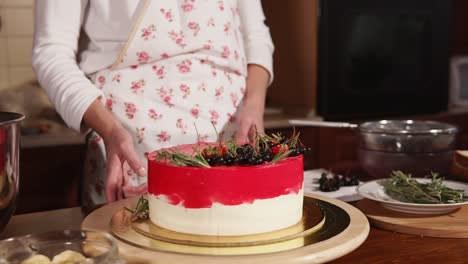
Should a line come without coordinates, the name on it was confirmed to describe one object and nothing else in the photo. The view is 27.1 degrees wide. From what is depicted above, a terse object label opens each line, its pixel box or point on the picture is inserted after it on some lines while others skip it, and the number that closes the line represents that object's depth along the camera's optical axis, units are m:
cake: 1.19
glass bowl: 1.05
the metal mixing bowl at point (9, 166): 1.22
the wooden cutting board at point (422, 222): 1.32
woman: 1.67
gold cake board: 1.12
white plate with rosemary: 1.38
